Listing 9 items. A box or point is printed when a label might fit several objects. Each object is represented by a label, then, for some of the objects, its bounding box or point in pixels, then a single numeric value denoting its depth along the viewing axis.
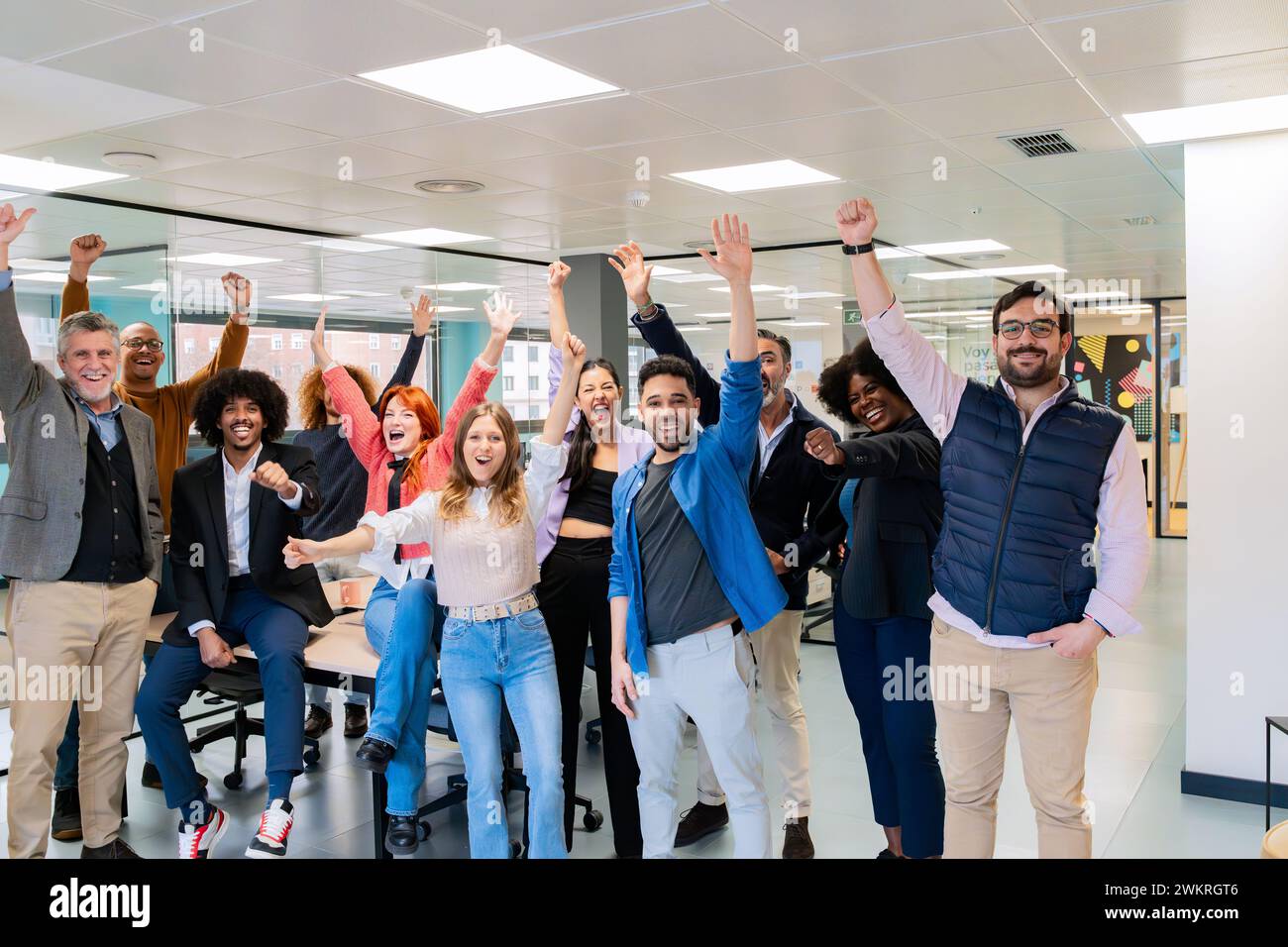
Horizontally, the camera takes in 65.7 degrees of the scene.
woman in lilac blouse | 2.97
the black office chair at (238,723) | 3.43
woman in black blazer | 2.73
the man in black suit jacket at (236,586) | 3.14
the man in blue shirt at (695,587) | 2.48
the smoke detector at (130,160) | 4.71
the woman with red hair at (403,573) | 2.88
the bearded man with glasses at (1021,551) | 2.20
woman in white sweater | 2.65
